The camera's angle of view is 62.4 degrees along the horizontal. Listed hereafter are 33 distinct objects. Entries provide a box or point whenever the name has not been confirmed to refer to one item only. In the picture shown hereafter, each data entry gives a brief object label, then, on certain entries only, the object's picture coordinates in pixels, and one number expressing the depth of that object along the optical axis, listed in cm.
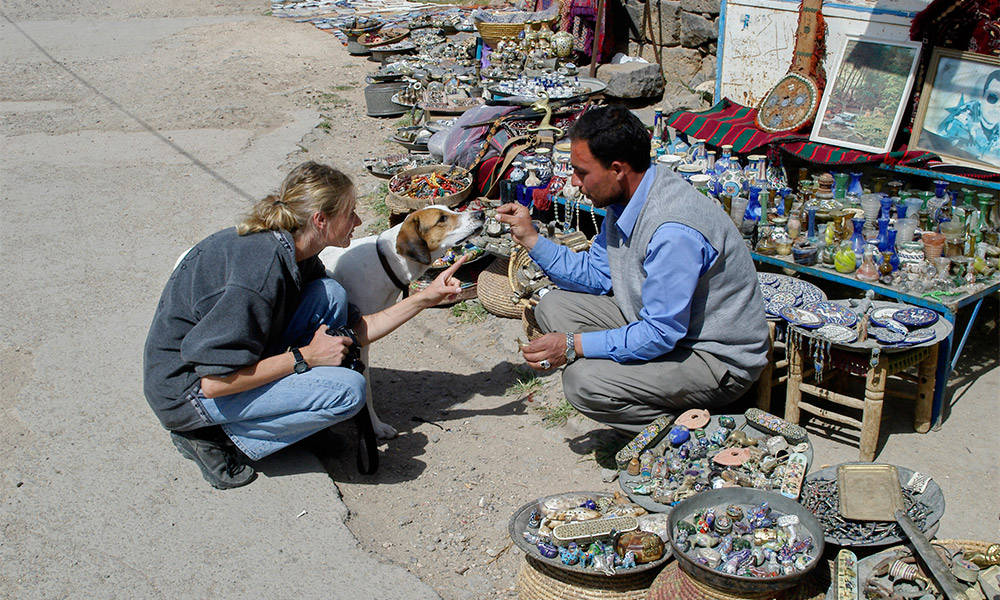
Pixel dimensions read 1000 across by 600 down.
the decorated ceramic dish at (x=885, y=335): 355
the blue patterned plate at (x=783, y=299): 396
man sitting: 325
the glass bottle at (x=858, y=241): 430
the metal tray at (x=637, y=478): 309
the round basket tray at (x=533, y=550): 274
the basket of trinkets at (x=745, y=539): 250
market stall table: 376
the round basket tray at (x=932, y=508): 270
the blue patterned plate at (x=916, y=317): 365
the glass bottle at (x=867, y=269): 412
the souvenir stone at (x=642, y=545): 277
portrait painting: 530
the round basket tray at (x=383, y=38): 1384
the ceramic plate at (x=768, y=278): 417
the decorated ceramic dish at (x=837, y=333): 357
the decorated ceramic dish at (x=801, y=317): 371
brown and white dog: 415
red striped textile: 646
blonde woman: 327
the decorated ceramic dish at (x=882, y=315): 371
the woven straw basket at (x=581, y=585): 277
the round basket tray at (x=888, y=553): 253
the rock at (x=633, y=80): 928
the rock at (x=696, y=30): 900
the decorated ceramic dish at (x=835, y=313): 370
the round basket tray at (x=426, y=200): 595
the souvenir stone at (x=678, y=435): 337
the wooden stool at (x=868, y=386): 355
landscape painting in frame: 584
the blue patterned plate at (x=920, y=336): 354
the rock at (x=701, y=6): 891
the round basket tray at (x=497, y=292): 534
